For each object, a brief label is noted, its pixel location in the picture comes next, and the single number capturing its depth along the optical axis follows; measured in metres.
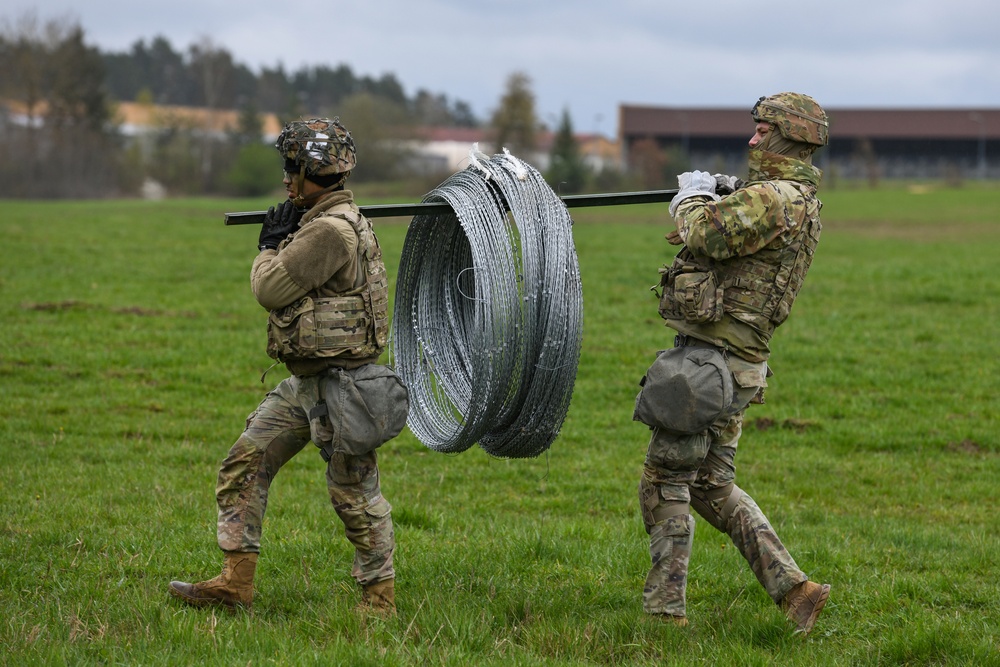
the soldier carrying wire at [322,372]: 10.66
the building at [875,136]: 172.87
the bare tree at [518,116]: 141.12
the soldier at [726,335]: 10.53
